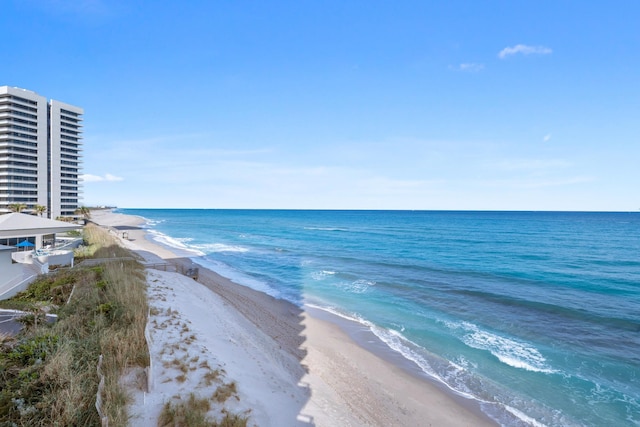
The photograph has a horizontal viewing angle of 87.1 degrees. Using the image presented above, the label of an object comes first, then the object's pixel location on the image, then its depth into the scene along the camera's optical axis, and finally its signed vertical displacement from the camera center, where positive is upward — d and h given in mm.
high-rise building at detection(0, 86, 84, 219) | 64312 +11078
